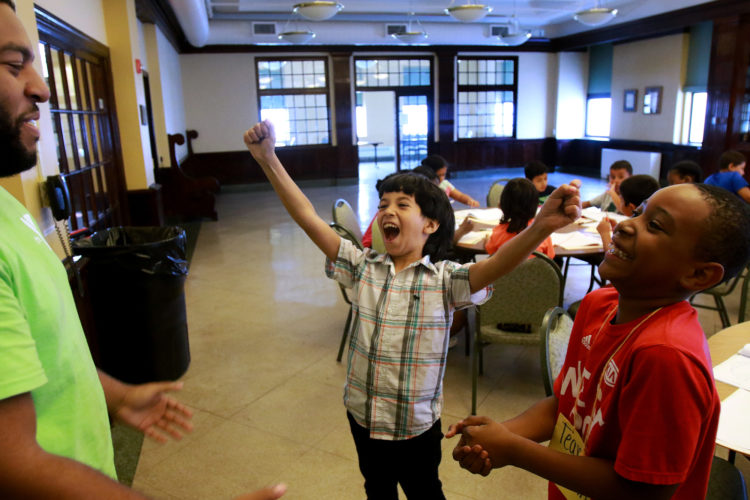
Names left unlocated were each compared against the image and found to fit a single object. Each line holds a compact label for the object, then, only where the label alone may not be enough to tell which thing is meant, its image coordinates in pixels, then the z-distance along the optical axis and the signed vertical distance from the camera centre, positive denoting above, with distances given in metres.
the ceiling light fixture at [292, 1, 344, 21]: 6.45 +1.57
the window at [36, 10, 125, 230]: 3.30 +0.15
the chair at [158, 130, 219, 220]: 7.93 -0.76
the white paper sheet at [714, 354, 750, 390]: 1.52 -0.72
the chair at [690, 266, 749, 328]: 3.26 -1.02
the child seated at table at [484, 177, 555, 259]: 2.69 -0.38
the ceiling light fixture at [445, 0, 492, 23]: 7.22 +1.67
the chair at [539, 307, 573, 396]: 1.49 -0.62
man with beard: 0.64 -0.29
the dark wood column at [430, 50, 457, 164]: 12.48 +0.75
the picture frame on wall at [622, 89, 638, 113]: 11.44 +0.66
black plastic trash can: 2.76 -0.86
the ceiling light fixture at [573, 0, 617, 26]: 7.62 +1.66
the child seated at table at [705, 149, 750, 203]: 4.93 -0.44
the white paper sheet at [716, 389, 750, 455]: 1.24 -0.72
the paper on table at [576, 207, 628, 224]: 3.91 -0.66
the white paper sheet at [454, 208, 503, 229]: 3.90 -0.65
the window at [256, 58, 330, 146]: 11.87 +0.92
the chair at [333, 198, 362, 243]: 3.48 -0.53
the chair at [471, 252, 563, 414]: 2.57 -0.84
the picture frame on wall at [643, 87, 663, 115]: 10.81 +0.61
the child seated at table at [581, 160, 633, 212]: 4.40 -0.47
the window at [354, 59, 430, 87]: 12.47 +1.51
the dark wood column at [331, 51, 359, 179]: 11.86 +0.50
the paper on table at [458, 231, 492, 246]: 3.34 -0.67
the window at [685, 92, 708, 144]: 10.28 +0.28
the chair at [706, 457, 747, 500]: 1.42 -0.96
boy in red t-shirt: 0.84 -0.41
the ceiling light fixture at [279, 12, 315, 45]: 8.88 +1.70
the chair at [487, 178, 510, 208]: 5.16 -0.60
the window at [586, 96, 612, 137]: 12.96 +0.39
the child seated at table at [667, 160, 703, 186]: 4.14 -0.33
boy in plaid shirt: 1.46 -0.50
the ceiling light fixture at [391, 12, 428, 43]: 9.28 +1.75
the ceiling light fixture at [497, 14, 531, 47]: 9.23 +1.67
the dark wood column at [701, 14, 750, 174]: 8.52 +0.72
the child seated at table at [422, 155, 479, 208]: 5.02 -0.35
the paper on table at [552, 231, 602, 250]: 3.27 -0.69
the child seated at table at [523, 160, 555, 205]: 4.47 -0.33
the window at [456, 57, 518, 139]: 12.92 +0.91
